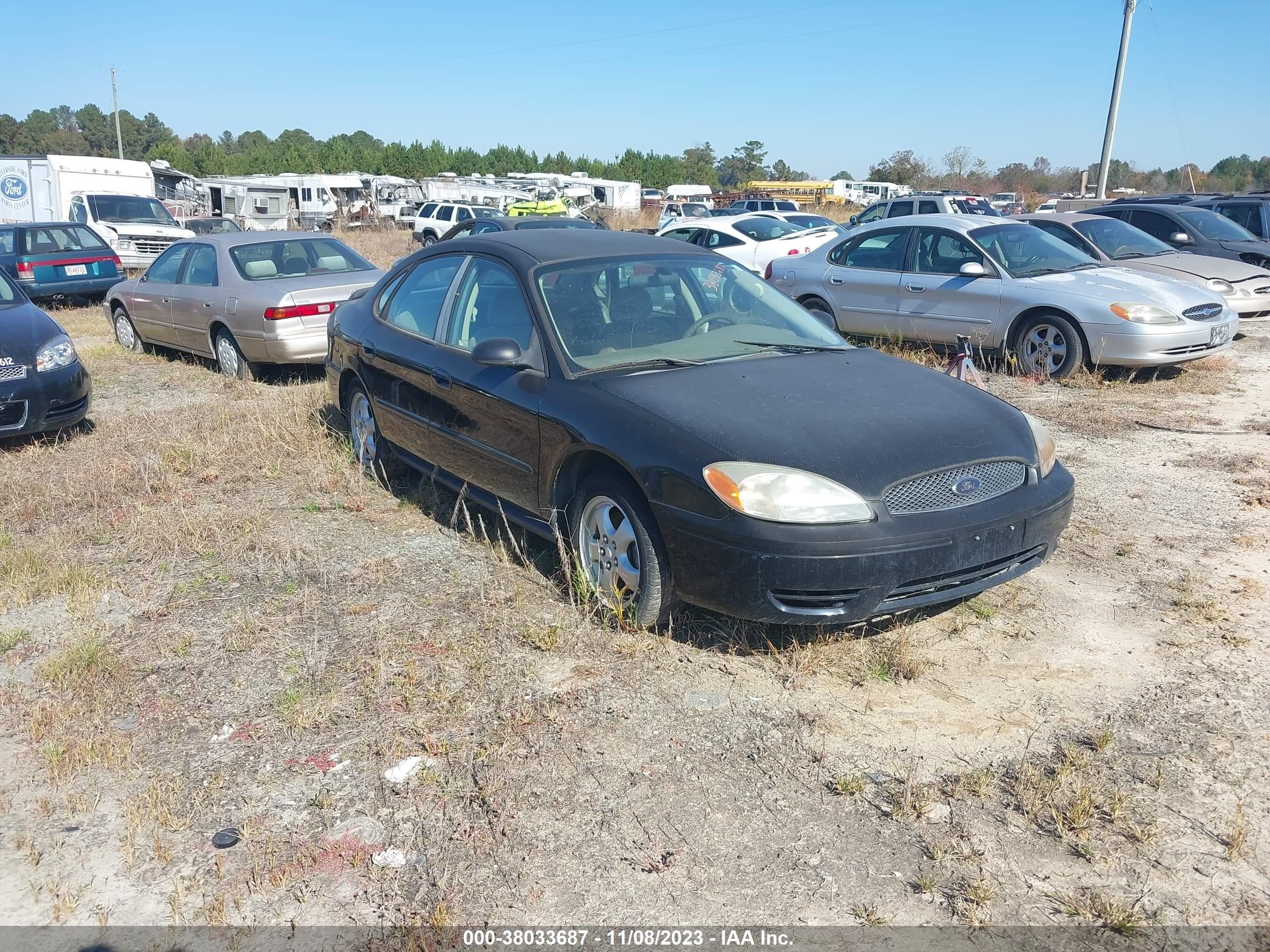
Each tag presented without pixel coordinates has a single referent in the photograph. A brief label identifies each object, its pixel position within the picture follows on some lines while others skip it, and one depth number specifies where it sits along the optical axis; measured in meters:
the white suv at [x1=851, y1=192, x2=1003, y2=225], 23.84
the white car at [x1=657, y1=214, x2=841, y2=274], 16.88
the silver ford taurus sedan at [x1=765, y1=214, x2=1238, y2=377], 9.03
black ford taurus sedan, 3.85
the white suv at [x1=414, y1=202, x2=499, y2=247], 31.11
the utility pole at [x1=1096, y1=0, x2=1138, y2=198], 25.92
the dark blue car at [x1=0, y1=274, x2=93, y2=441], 7.60
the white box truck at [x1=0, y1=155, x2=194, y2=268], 20.47
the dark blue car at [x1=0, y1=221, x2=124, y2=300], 15.65
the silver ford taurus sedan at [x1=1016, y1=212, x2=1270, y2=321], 11.30
